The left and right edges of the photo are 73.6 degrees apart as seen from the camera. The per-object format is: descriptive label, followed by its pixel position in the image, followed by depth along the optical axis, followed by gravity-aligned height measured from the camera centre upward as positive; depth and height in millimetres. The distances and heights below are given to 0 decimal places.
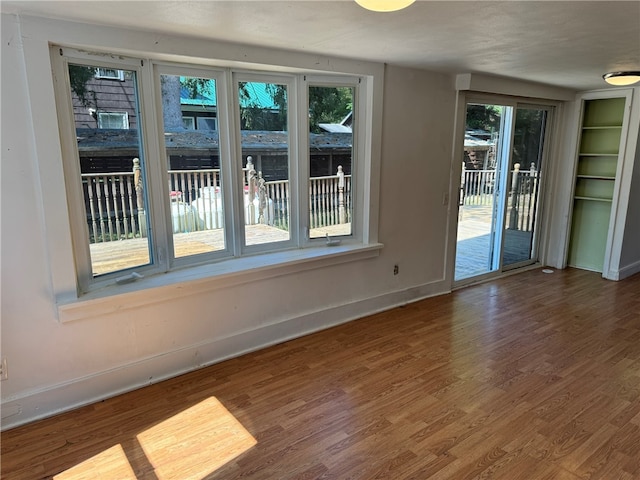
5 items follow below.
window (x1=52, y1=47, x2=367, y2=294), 2566 -51
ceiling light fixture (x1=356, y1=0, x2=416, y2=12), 1526 +544
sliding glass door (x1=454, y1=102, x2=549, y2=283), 4566 -337
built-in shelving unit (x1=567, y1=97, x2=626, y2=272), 5055 -254
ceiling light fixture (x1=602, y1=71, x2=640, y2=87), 3516 +653
